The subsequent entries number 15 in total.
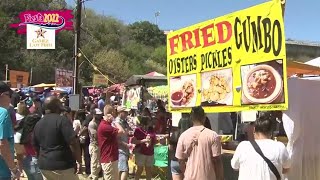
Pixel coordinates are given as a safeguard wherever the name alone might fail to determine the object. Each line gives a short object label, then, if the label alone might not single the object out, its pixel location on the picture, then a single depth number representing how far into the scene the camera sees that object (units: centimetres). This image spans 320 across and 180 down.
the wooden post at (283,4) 399
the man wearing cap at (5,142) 374
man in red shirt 627
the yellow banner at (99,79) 1989
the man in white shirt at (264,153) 343
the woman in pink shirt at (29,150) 580
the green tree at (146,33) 6685
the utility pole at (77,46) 1644
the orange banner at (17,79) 2261
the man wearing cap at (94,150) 752
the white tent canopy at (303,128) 426
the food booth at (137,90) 1194
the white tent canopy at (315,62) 846
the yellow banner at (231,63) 402
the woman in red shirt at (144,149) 724
